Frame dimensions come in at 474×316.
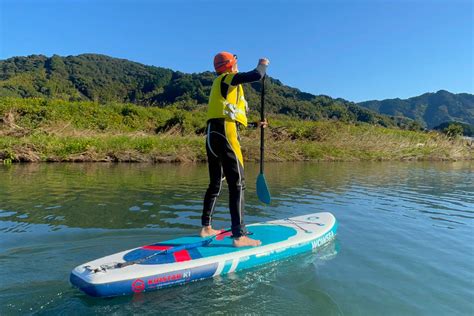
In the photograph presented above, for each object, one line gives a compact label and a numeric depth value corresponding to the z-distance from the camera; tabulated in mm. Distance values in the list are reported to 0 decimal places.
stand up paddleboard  3299
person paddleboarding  4359
